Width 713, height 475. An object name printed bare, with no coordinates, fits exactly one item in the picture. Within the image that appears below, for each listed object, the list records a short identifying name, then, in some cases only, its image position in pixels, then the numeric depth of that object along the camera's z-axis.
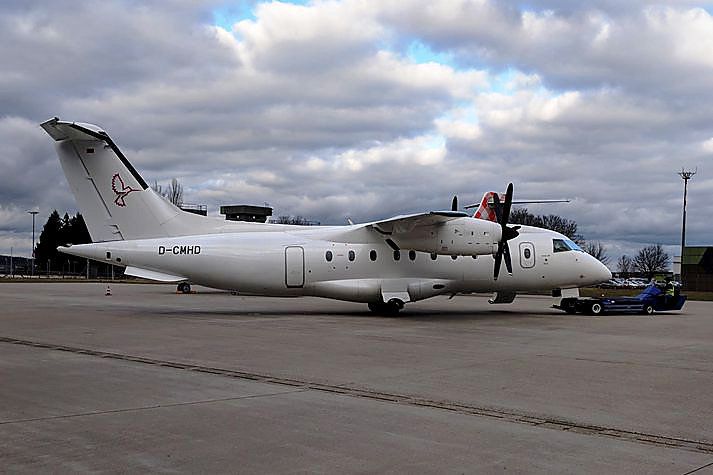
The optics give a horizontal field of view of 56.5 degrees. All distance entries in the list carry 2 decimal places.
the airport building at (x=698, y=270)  79.56
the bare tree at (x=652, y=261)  142.95
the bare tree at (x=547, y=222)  99.31
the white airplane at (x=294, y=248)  23.97
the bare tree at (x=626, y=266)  152.75
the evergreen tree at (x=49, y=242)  119.12
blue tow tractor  28.67
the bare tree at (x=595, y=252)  126.69
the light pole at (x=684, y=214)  66.50
